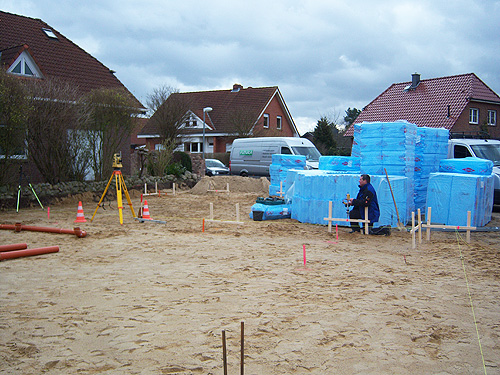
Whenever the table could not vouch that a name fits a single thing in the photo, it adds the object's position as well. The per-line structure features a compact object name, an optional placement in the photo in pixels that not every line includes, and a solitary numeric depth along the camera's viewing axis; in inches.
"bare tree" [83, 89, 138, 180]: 683.4
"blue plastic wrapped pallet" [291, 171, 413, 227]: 442.3
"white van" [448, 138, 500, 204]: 613.0
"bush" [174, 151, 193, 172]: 978.1
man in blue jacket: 417.4
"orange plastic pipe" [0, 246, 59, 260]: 308.5
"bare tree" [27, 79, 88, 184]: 583.5
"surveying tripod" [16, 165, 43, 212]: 539.1
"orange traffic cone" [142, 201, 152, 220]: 484.4
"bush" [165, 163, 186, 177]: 915.4
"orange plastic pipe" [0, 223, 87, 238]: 388.8
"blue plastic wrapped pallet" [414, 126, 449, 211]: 518.0
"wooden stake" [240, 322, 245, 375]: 113.8
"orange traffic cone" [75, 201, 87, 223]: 470.5
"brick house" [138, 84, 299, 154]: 1492.9
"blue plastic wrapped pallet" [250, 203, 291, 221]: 509.0
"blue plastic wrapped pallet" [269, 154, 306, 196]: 697.0
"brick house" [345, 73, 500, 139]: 1192.8
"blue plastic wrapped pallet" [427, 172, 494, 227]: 444.8
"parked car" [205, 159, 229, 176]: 1104.8
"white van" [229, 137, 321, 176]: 889.5
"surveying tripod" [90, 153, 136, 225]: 466.0
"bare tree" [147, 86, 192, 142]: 1134.4
